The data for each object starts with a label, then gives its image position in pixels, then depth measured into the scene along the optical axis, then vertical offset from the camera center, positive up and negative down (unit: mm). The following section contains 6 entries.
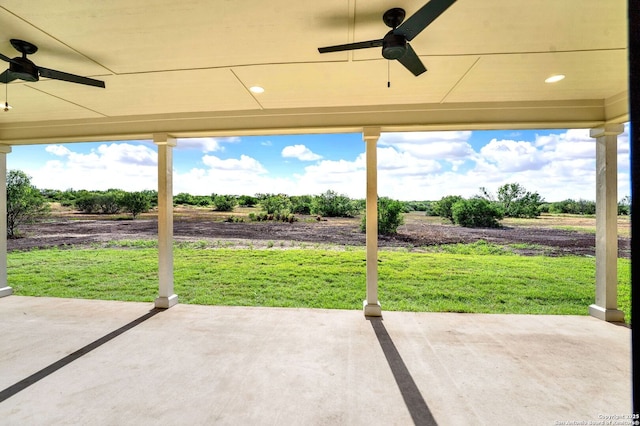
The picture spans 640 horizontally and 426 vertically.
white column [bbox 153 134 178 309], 4086 -86
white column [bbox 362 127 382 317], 3793 -85
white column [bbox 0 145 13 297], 4508 -173
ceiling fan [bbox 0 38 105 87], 2172 +1127
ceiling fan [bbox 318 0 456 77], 1666 +1132
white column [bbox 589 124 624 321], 3510 -159
